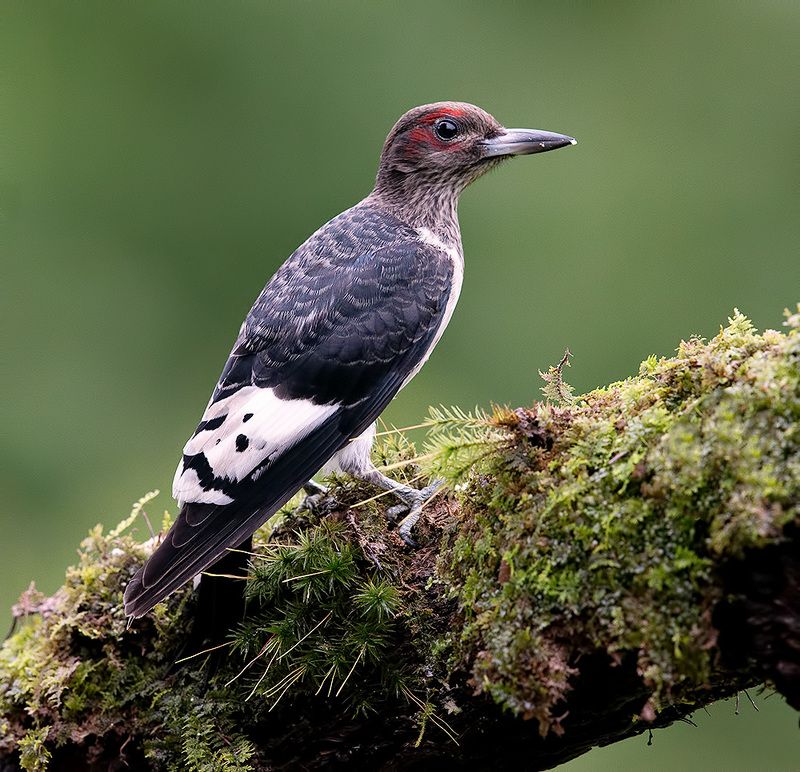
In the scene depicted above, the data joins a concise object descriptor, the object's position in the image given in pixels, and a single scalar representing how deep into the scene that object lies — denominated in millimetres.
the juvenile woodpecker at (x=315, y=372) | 6348
